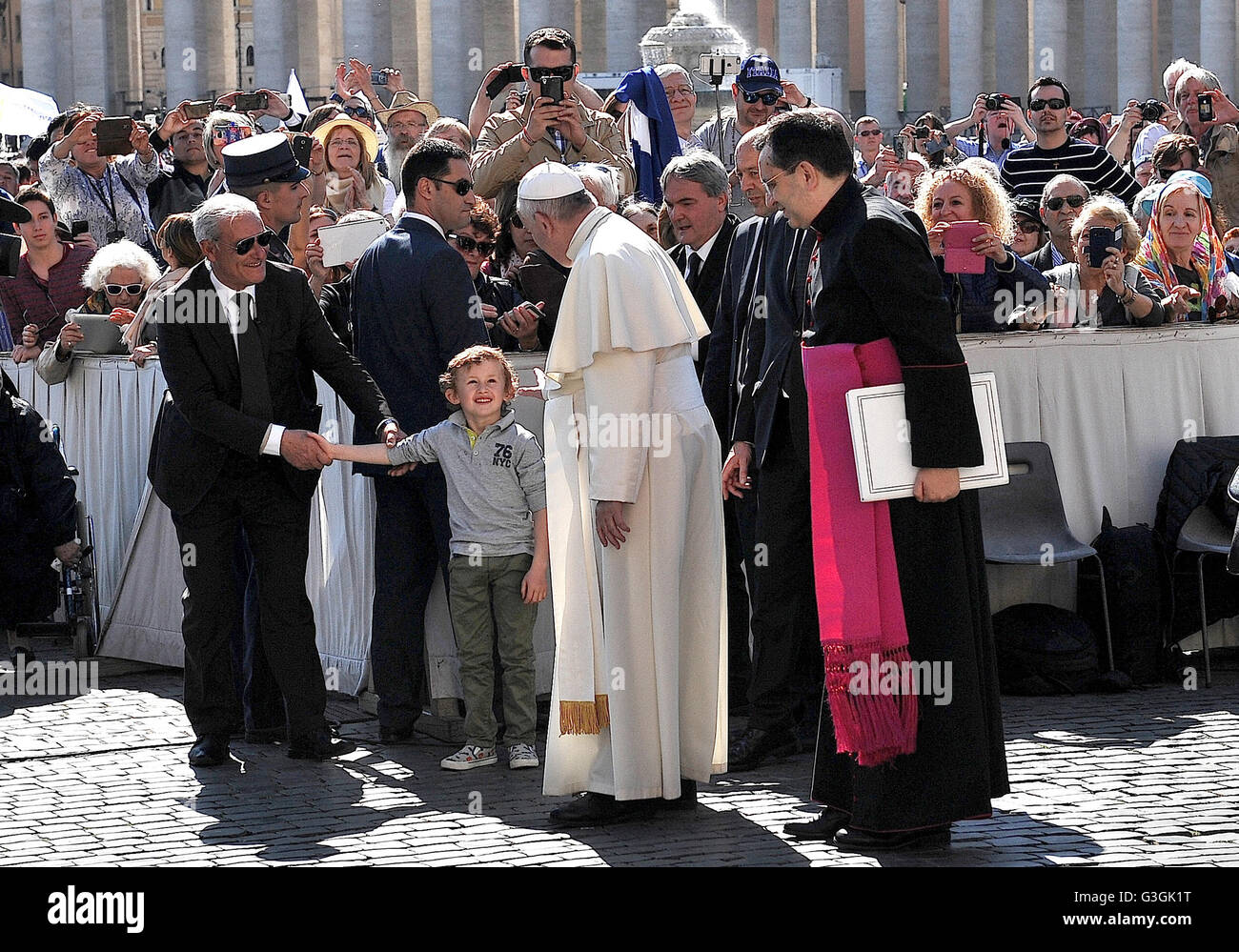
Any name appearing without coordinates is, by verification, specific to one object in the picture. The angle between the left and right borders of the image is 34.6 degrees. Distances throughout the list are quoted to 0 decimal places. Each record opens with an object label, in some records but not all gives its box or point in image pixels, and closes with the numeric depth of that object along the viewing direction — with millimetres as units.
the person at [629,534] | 6895
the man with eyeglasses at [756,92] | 11586
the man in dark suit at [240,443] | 7848
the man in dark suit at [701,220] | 8453
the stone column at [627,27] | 52938
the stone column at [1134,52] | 51562
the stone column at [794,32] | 53188
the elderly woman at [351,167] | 11984
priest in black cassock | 6270
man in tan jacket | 10336
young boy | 7844
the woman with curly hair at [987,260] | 9703
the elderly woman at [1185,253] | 10398
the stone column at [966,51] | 51969
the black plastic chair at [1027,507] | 9352
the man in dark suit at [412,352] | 8227
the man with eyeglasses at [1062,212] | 10984
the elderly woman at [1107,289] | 9797
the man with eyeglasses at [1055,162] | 13031
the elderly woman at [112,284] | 10727
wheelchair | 10219
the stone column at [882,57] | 53188
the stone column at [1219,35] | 48656
